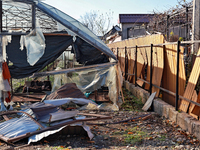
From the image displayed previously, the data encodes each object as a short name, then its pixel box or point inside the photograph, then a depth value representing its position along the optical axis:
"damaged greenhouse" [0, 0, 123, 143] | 5.48
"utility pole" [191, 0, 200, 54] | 6.78
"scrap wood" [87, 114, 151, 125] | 6.48
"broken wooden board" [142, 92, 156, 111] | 7.54
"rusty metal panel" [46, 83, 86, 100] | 8.10
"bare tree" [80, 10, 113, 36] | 34.74
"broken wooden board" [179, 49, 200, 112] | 5.14
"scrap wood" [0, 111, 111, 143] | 4.77
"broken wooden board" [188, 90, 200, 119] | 5.09
